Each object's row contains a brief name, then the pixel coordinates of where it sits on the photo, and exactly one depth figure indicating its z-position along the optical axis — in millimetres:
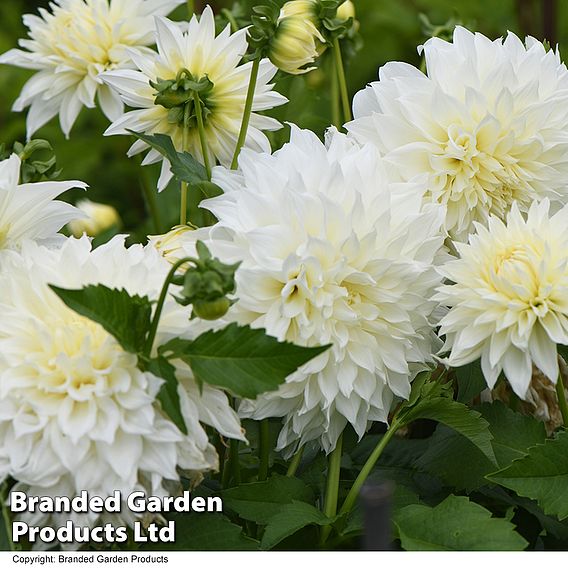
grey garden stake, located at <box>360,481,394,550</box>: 1302
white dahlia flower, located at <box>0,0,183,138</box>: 1931
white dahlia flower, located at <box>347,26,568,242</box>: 1685
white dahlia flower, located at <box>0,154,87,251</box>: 1655
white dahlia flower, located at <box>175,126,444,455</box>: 1580
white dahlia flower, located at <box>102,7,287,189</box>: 1726
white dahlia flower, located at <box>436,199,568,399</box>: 1579
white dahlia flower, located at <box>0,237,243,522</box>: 1498
